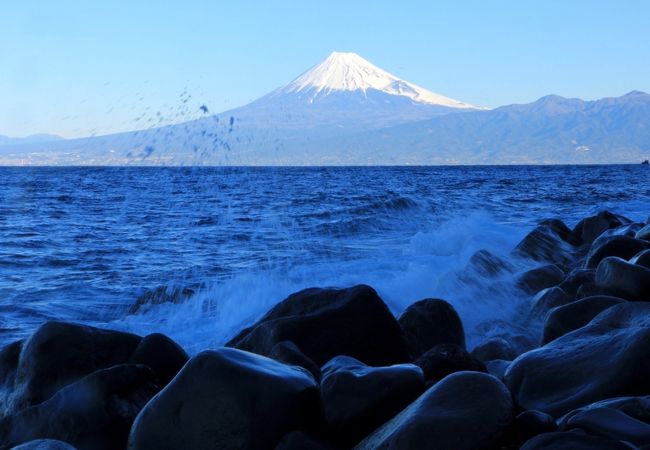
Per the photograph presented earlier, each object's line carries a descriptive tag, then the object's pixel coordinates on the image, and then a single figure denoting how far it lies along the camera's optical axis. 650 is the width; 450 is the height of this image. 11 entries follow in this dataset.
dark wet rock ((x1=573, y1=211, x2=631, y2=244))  12.68
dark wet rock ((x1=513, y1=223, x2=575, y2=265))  11.50
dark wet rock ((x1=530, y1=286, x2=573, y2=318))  6.97
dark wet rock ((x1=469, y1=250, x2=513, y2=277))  9.65
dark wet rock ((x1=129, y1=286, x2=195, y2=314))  8.88
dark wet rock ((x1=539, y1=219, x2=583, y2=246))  12.59
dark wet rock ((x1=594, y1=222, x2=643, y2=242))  10.59
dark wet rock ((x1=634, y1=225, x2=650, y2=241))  9.29
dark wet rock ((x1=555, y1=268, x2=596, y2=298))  6.96
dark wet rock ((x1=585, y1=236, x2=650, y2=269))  7.89
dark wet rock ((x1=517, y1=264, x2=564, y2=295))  8.57
